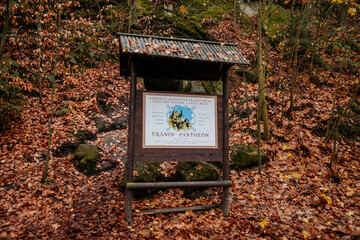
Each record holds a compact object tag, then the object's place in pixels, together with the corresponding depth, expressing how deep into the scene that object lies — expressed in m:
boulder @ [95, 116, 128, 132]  8.98
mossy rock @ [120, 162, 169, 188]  5.83
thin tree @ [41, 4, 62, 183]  5.99
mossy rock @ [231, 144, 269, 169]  6.94
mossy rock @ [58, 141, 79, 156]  7.50
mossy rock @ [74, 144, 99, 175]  6.91
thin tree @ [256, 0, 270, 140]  7.14
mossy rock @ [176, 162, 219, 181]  5.96
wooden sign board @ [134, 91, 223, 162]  5.03
